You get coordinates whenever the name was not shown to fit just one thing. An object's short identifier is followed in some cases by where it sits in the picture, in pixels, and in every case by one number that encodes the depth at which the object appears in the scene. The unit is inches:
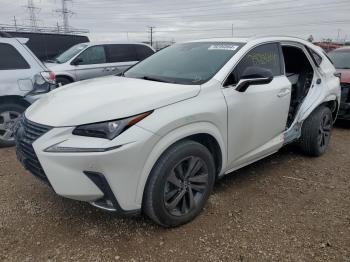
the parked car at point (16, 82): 205.3
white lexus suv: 100.4
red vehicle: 249.9
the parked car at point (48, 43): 449.7
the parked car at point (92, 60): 360.8
